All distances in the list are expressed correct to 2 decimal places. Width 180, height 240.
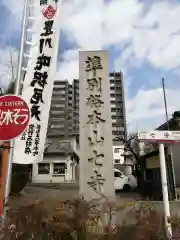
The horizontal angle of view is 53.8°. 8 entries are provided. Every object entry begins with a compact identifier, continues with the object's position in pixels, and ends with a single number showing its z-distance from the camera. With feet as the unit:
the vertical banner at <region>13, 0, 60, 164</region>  14.21
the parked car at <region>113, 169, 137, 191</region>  47.49
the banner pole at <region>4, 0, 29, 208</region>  11.28
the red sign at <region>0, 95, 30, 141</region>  9.98
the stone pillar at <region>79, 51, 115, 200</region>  16.67
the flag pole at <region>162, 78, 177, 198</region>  26.59
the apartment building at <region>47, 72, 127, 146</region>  136.64
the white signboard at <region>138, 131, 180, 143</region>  11.72
